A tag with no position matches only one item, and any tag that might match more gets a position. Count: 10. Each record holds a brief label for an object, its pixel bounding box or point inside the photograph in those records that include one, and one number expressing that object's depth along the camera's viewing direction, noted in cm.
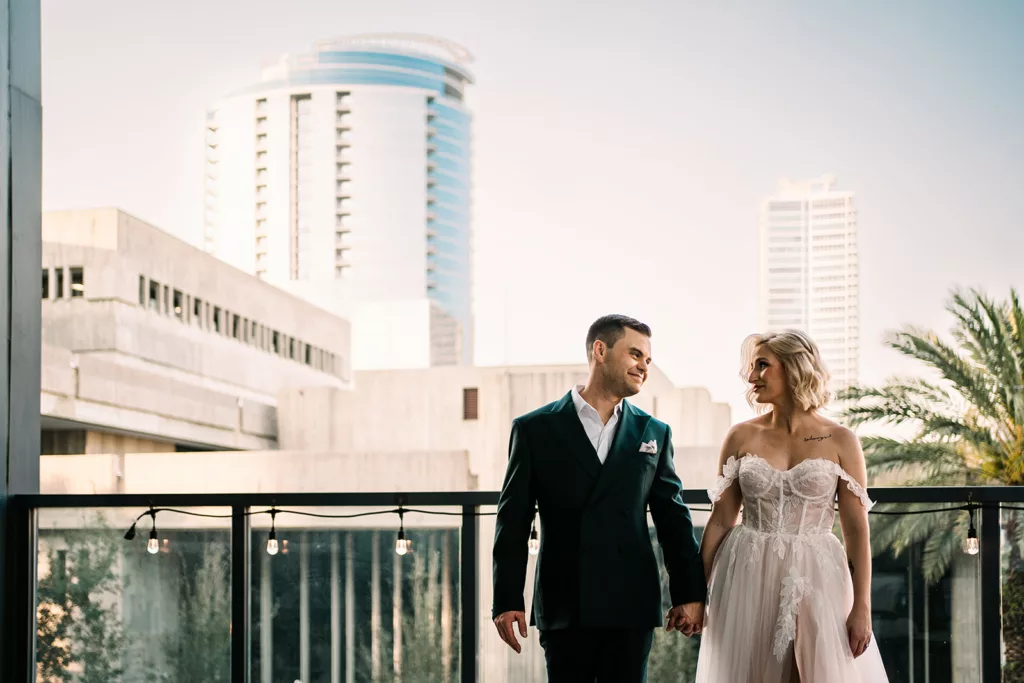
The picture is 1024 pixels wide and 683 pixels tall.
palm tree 1292
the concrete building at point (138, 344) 2770
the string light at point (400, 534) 340
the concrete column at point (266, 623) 390
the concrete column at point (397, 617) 387
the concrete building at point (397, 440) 2619
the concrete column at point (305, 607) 388
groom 280
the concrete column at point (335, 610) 388
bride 280
